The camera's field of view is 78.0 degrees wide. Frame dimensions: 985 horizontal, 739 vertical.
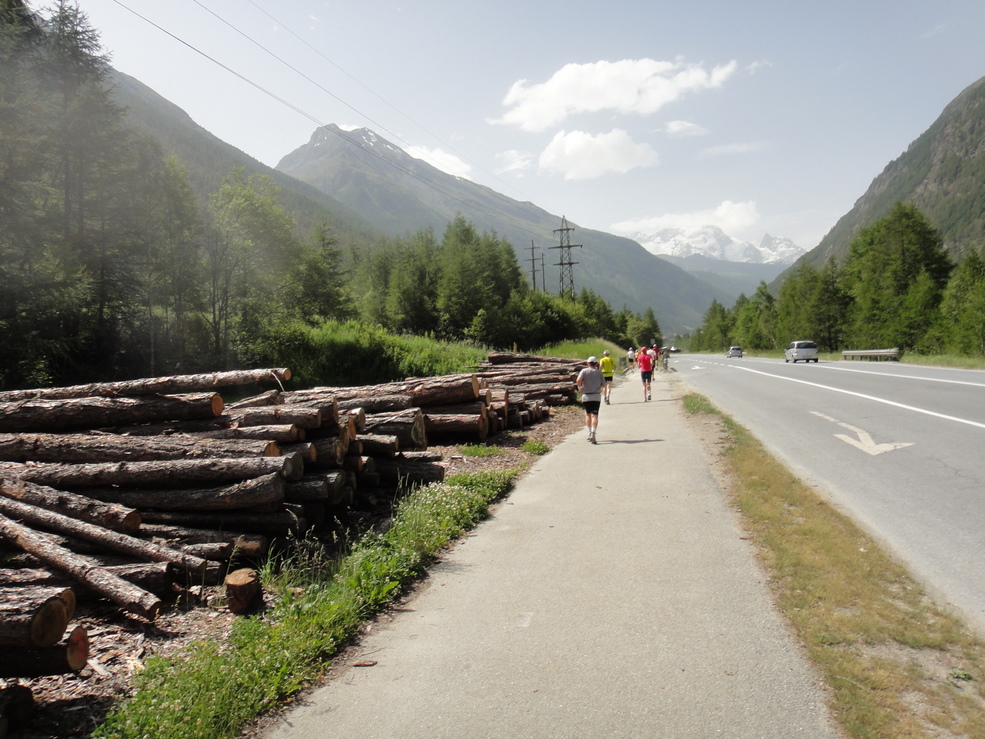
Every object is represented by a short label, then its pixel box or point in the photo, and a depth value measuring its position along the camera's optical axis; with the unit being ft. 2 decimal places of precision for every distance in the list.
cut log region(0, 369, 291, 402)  24.89
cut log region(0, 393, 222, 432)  23.79
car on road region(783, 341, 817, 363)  148.87
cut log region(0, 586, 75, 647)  10.94
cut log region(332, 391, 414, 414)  34.58
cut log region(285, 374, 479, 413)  40.93
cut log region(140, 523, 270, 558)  18.51
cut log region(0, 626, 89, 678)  11.44
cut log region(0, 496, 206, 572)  16.85
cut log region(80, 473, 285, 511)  18.92
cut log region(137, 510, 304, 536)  19.40
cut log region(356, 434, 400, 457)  27.14
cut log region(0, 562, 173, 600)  15.46
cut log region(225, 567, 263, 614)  15.28
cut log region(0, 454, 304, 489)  19.61
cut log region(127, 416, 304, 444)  22.25
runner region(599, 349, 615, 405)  65.77
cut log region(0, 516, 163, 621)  14.29
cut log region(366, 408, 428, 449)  30.19
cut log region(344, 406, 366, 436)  26.16
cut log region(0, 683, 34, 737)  10.71
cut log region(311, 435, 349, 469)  22.71
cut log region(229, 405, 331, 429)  22.80
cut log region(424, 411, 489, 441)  40.40
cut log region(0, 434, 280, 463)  20.79
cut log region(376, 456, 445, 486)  27.48
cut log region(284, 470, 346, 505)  20.75
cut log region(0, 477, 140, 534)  17.88
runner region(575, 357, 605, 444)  42.39
